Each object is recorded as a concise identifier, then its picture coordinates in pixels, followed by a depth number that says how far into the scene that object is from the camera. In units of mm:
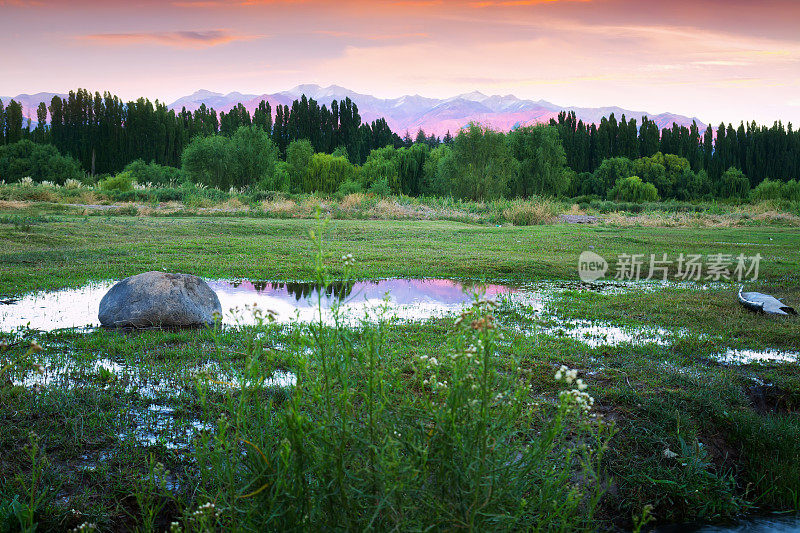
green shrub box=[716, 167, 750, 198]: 70500
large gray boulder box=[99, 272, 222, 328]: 7035
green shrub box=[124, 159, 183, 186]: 55125
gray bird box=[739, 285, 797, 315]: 8594
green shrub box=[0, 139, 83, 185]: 57000
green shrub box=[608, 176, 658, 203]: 59812
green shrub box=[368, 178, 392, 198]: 41719
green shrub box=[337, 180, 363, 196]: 45469
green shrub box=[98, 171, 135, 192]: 37312
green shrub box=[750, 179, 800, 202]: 56594
